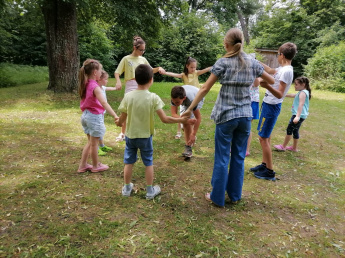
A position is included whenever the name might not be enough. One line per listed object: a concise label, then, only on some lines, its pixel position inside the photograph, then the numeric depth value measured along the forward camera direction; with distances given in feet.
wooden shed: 80.13
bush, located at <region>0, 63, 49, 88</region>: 43.93
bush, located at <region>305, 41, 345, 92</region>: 58.77
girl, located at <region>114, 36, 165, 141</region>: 16.58
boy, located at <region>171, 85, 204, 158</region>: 12.64
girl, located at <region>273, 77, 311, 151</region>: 16.83
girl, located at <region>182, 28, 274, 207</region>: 9.14
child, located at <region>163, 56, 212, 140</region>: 16.85
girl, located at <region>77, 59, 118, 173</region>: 11.73
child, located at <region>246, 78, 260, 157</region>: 15.61
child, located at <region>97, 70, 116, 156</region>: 14.71
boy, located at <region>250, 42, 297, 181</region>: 11.86
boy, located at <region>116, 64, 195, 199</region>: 9.63
